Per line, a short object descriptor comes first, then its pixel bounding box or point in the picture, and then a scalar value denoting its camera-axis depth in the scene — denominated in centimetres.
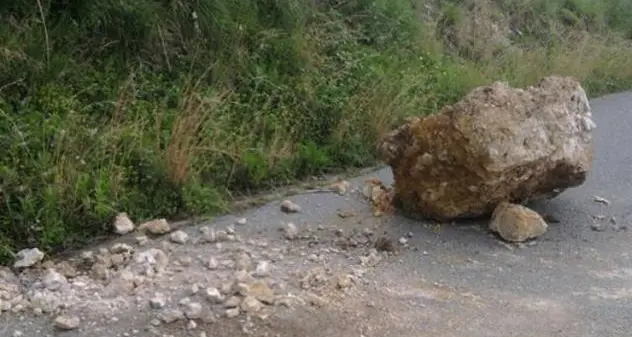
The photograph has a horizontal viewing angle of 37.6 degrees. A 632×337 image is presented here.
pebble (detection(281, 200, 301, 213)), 650
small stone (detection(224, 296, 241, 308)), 472
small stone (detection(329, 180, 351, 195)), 707
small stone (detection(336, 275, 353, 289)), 511
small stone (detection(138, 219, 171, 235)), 588
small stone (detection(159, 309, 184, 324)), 461
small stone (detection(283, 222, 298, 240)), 593
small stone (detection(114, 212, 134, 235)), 580
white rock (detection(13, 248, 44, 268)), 524
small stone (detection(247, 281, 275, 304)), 481
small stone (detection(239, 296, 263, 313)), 471
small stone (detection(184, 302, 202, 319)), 464
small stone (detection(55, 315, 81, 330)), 454
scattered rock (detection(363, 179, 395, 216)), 654
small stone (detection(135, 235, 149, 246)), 569
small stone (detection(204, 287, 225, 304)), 477
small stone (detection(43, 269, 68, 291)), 496
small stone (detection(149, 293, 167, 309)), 474
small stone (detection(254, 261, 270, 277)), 516
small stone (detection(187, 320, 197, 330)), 455
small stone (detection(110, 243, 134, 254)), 546
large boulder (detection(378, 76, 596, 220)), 609
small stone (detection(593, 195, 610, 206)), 708
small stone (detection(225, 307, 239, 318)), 465
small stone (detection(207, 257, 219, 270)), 528
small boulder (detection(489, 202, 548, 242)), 611
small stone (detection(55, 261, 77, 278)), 517
